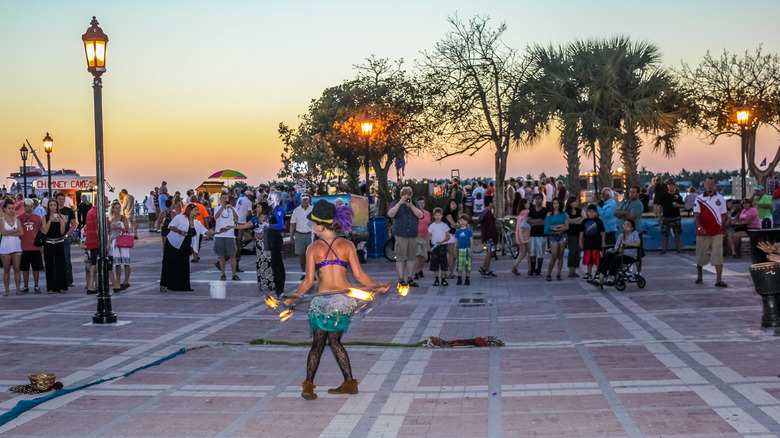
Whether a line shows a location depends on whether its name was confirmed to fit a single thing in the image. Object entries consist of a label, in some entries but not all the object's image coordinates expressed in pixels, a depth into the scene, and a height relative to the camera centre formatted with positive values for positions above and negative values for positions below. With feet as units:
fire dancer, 24.58 -1.73
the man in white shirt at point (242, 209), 74.59 +1.54
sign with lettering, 207.22 +11.29
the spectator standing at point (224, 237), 58.65 -0.67
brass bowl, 25.70 -4.50
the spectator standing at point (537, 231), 58.03 -0.67
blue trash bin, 73.10 -1.00
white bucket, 49.39 -3.61
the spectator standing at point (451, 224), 57.77 -0.08
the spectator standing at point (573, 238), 57.36 -1.17
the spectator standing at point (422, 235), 56.49 -0.76
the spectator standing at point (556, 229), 56.08 -0.54
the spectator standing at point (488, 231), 60.08 -0.63
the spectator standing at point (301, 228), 56.08 -0.15
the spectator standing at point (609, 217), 56.39 +0.18
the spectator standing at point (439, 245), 54.90 -1.40
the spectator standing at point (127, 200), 100.53 +3.36
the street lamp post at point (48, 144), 118.24 +11.92
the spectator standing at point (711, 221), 48.39 -0.18
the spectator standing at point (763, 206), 69.67 +0.88
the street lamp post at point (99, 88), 41.37 +6.86
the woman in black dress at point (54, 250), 53.01 -1.23
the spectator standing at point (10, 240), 51.67 -0.54
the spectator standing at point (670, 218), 71.92 +0.05
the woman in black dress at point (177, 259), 53.67 -1.93
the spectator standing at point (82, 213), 92.29 +1.83
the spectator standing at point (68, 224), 55.35 +0.41
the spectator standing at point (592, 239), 54.24 -1.21
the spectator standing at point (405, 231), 53.11 -0.45
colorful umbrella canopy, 153.99 +9.53
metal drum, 33.88 -2.82
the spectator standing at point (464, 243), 54.95 -1.32
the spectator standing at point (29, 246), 53.31 -0.94
